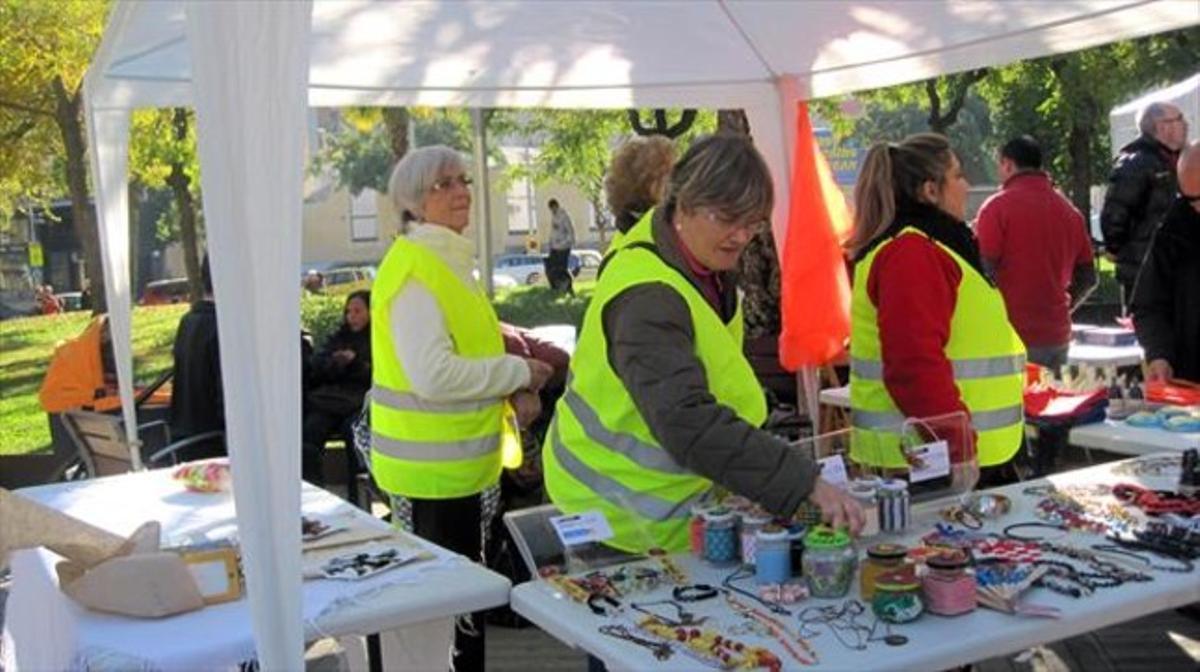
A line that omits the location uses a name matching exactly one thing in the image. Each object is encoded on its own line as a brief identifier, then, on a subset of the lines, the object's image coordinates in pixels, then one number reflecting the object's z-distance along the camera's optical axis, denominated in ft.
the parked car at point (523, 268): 79.20
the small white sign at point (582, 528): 7.39
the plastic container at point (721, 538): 7.48
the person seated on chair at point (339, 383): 18.85
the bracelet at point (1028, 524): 7.97
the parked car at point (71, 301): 72.08
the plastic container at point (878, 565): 6.85
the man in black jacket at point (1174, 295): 12.60
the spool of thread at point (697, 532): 7.60
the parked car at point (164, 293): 63.57
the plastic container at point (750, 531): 7.36
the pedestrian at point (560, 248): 50.57
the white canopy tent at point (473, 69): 6.09
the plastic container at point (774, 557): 7.17
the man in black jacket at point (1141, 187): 19.56
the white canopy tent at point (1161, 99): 26.32
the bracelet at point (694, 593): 7.04
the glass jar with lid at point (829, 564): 6.94
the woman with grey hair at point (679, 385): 7.01
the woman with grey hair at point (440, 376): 10.05
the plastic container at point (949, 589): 6.68
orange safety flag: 16.11
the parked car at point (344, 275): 64.34
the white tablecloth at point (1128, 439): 10.71
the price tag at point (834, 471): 7.81
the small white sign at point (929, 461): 8.33
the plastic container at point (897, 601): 6.58
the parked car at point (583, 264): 70.67
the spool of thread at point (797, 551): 7.24
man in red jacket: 17.97
